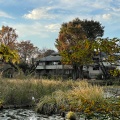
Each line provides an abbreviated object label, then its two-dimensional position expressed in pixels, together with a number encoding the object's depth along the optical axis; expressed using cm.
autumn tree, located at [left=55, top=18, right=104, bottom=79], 4562
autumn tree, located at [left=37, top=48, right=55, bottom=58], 6639
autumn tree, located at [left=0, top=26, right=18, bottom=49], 5293
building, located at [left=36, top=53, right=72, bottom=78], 5381
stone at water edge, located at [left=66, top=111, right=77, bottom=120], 1002
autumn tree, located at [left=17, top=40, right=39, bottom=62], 6006
